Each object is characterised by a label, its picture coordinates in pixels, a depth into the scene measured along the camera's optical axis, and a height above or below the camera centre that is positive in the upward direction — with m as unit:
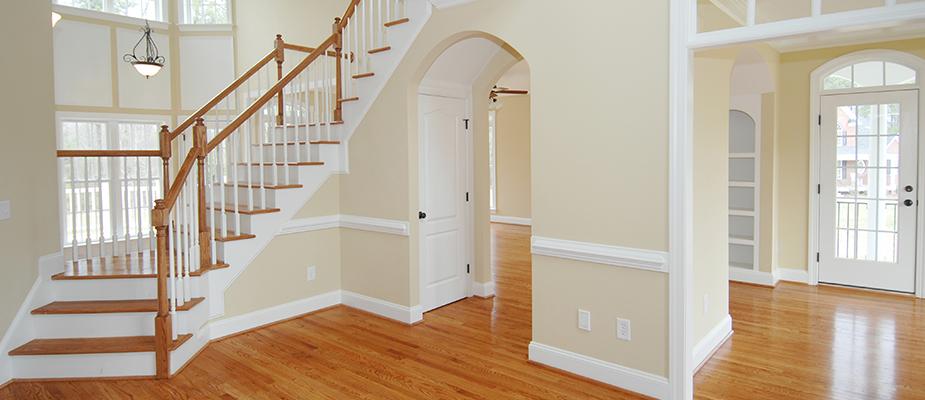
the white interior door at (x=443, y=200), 4.99 -0.21
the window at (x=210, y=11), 8.41 +2.64
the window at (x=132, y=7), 7.62 +2.54
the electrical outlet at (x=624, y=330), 3.39 -0.96
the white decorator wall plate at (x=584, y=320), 3.57 -0.94
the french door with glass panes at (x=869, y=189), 5.49 -0.16
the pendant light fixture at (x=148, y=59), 6.63 +1.76
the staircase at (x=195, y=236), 3.66 -0.44
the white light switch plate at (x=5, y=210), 3.61 -0.18
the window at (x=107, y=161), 7.27 +0.30
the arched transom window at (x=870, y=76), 5.47 +1.02
